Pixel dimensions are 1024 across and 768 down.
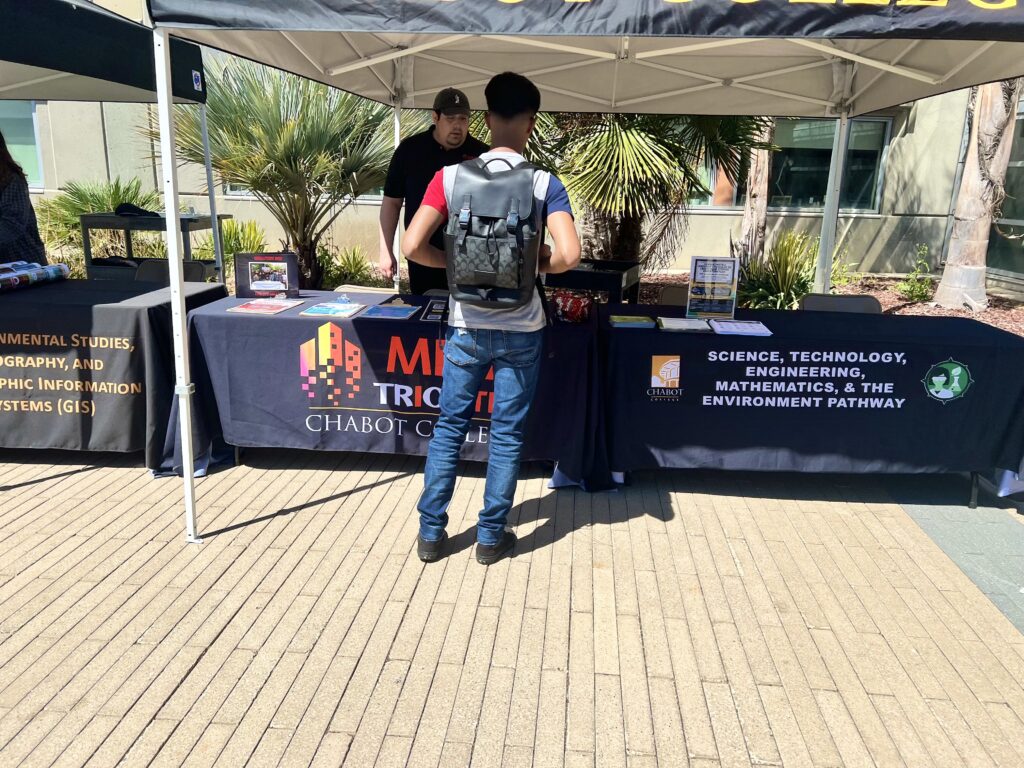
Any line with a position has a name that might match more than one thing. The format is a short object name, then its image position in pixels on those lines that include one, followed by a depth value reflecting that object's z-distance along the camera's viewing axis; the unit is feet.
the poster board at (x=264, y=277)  14.53
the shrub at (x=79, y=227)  31.96
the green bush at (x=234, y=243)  31.48
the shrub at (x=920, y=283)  35.55
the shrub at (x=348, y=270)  30.99
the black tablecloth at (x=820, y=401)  12.41
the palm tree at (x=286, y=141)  24.67
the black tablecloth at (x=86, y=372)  13.00
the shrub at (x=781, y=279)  28.86
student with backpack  9.04
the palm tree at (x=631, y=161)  21.81
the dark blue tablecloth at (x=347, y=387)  12.65
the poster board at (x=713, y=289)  13.62
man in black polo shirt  14.90
